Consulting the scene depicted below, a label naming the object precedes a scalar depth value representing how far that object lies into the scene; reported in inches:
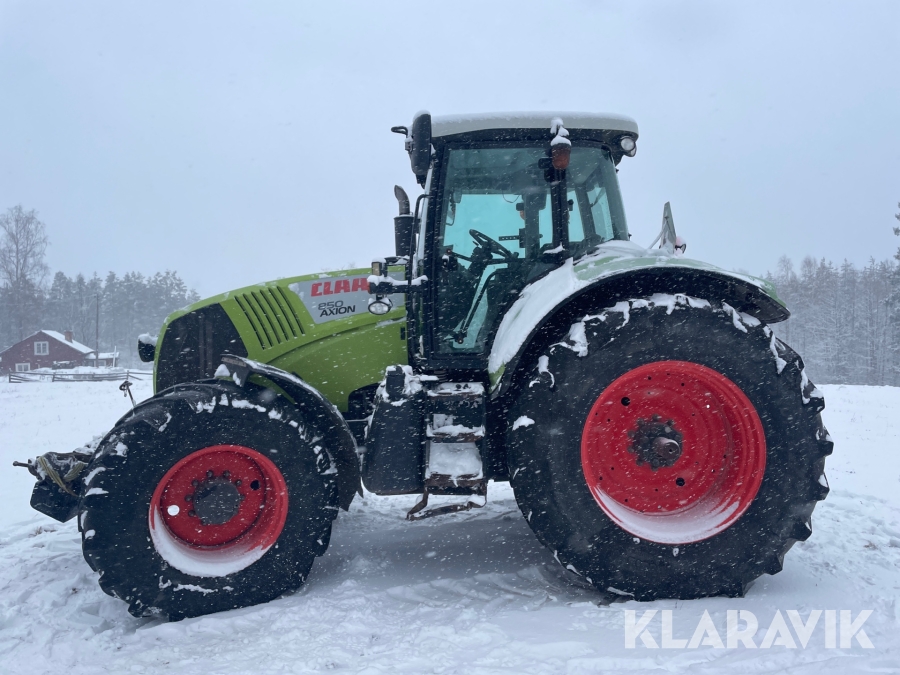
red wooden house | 1889.8
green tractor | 100.6
